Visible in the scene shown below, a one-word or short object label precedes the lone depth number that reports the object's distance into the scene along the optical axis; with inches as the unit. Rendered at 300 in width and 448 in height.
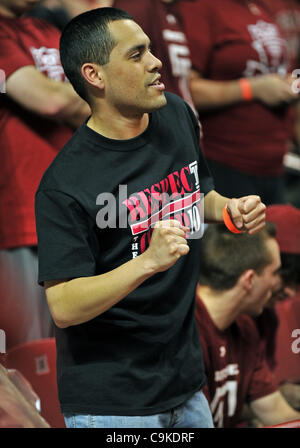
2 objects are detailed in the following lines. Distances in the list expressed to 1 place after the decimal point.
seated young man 316.1
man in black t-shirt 283.4
